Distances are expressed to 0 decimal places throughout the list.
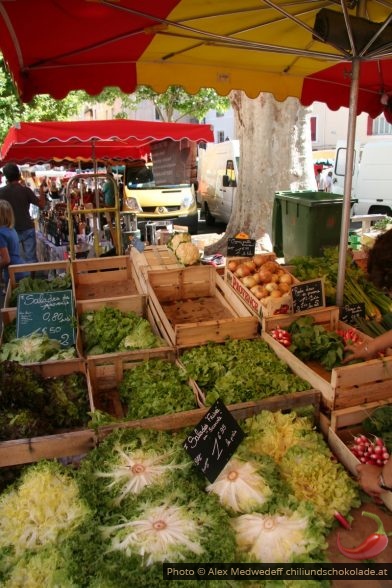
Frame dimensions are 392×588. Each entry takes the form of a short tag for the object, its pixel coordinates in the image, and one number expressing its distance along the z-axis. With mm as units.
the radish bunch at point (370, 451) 2471
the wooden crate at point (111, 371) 3205
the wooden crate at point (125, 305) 4184
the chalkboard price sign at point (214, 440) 2154
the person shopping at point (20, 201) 8781
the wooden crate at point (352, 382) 2742
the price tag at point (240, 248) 4574
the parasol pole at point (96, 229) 6694
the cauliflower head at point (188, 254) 4613
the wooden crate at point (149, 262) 4578
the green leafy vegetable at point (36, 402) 2570
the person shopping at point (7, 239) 6227
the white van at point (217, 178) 15281
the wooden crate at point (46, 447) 2363
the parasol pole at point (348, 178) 3328
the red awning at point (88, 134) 6988
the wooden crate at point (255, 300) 3604
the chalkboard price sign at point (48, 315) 3940
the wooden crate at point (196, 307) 3445
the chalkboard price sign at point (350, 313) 3820
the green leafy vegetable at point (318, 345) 3184
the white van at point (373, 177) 13781
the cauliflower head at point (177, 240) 4816
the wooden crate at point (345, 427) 2594
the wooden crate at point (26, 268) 4970
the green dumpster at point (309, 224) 6715
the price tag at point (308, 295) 3594
